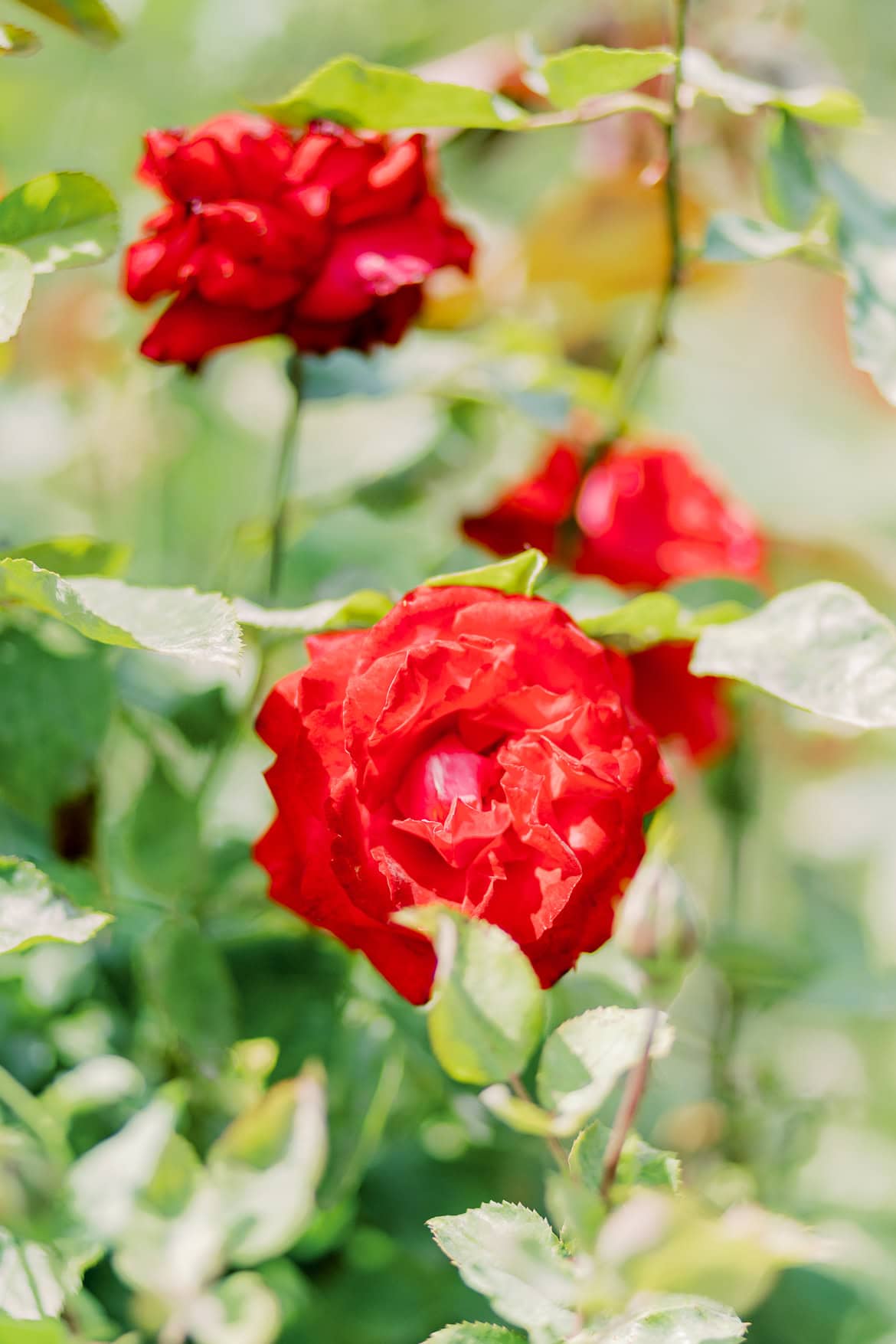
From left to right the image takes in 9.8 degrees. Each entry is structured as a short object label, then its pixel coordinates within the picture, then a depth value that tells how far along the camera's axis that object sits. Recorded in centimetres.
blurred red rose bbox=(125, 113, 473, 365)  104
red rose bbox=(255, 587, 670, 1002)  99
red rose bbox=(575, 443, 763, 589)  113
